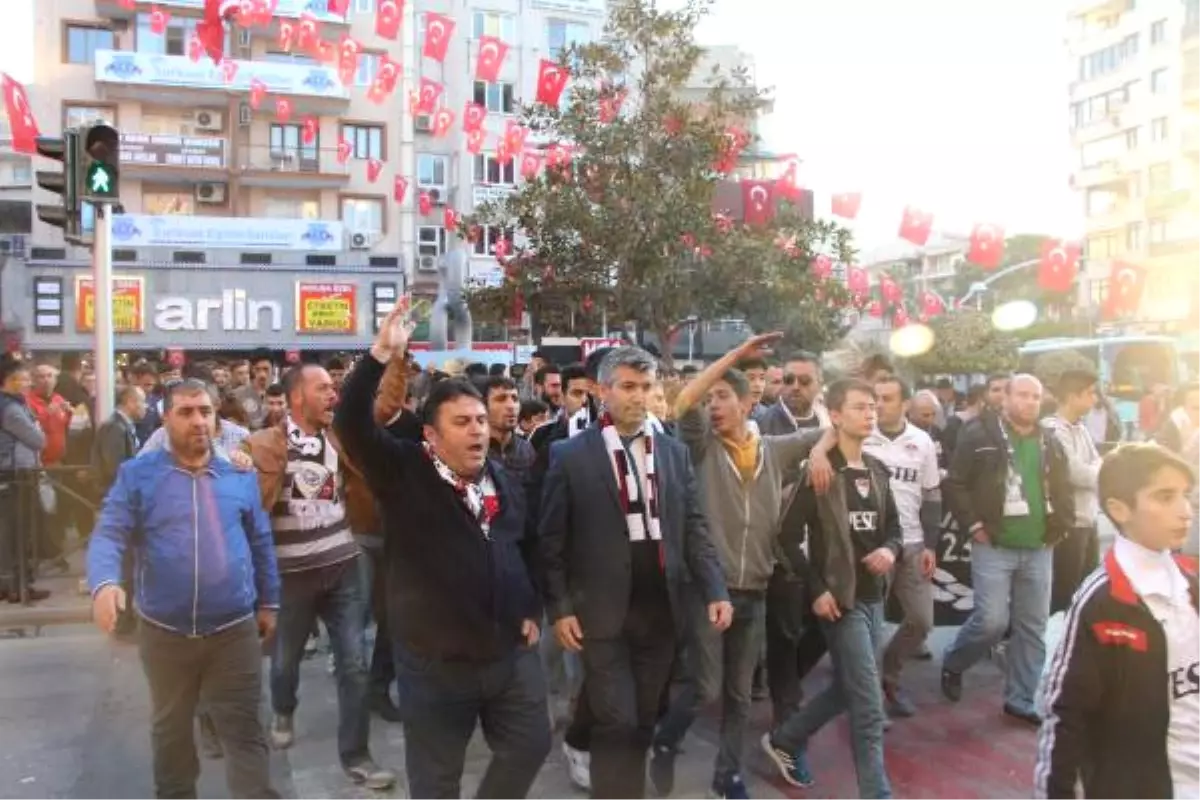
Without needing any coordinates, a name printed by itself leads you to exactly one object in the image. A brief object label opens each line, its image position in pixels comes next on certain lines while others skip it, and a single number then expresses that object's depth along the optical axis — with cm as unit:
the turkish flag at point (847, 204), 2333
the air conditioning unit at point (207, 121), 3691
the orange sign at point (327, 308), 3158
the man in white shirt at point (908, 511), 623
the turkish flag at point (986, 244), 2152
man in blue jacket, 418
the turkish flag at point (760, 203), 1952
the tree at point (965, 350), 4209
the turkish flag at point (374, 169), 3678
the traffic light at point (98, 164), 905
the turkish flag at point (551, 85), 1761
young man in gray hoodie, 499
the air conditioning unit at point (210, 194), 3669
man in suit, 431
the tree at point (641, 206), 1608
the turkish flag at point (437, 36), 2327
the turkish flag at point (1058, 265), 2028
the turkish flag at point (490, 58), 2314
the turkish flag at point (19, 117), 2072
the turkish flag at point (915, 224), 2214
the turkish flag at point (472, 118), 2942
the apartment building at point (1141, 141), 4822
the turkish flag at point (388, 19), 2497
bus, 3033
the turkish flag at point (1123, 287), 2516
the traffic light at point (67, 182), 903
